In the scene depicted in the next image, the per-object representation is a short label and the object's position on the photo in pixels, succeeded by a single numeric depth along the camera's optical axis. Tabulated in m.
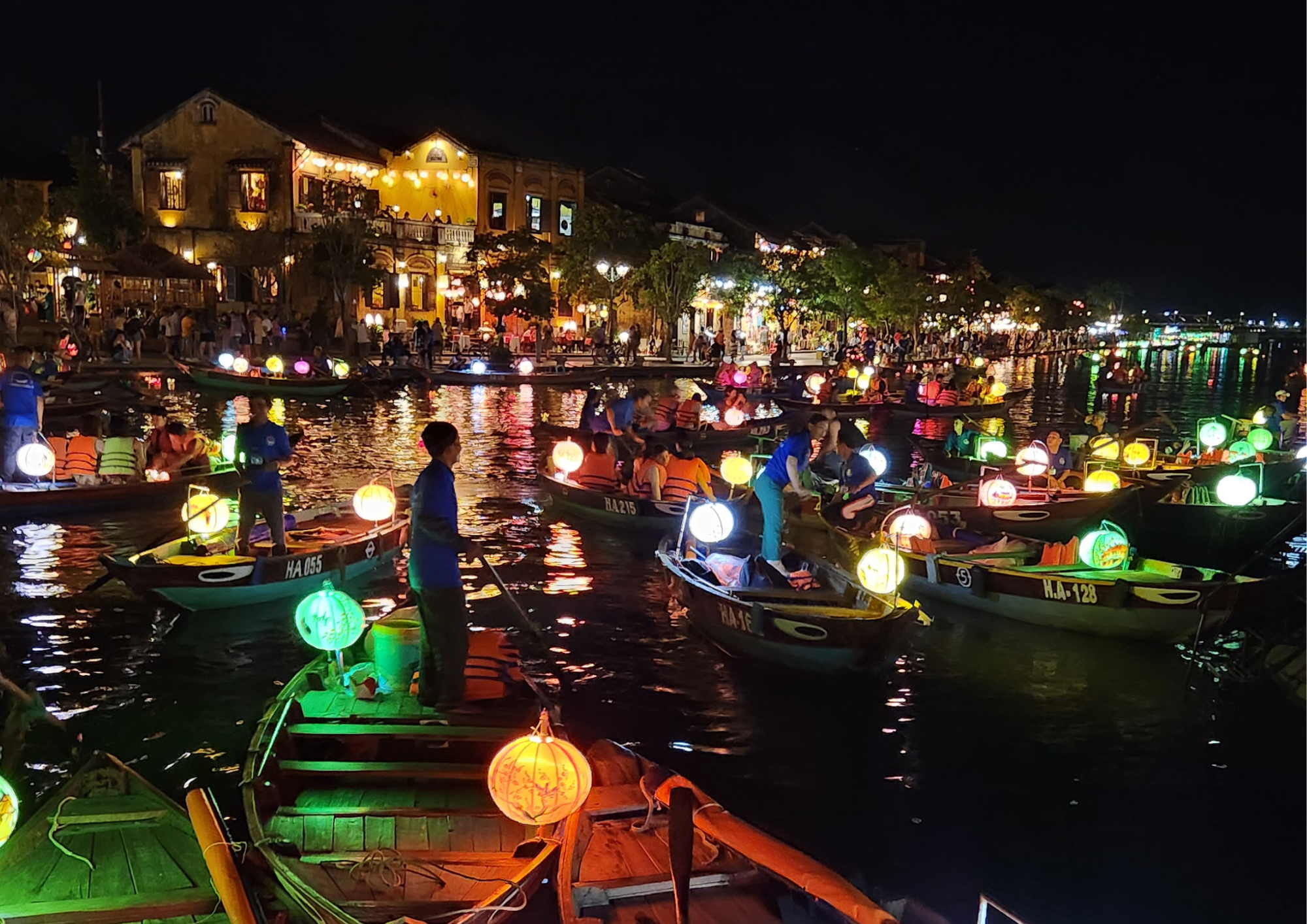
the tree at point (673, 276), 48.72
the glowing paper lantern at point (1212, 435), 20.69
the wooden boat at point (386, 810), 5.56
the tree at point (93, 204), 40.78
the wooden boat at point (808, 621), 9.80
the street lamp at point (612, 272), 47.64
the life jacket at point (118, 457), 16.34
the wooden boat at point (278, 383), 33.19
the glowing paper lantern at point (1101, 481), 17.03
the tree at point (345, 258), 41.78
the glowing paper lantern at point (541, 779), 5.53
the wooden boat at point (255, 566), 11.12
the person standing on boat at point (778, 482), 11.21
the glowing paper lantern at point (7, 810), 5.57
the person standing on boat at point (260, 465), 11.20
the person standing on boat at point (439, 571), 7.00
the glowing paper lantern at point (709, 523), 11.85
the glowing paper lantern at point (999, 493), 15.73
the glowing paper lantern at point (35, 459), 15.19
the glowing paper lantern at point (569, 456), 17.41
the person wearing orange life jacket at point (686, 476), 15.84
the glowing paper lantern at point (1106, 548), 11.62
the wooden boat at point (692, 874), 5.21
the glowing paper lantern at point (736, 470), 16.64
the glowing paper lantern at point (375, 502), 13.05
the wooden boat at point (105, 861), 5.44
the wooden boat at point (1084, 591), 11.03
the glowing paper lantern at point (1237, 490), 15.57
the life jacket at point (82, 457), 16.52
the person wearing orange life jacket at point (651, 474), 16.19
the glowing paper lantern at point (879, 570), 10.30
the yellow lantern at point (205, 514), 12.09
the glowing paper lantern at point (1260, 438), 20.31
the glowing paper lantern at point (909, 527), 13.22
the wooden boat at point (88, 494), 15.54
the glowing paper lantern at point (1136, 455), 19.28
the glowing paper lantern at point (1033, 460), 17.33
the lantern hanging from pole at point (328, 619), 7.91
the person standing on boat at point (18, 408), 14.94
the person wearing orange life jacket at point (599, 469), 17.38
